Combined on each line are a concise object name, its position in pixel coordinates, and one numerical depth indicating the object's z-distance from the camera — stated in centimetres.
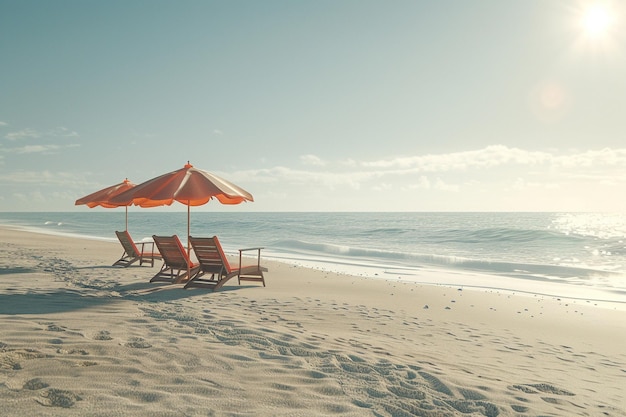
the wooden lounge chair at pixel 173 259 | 924
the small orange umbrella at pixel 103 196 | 1159
